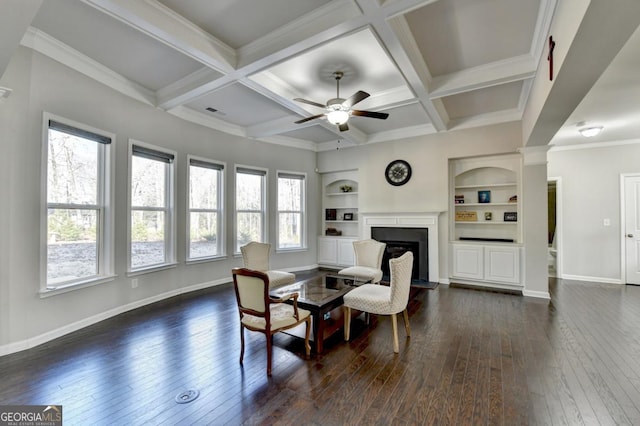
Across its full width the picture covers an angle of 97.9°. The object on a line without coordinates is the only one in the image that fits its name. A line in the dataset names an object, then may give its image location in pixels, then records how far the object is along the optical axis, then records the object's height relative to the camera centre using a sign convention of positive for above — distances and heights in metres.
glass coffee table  2.81 -0.92
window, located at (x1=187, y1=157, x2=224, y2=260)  4.99 +0.11
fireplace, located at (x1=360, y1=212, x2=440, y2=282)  5.45 -0.25
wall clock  5.85 +0.91
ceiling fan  3.40 +1.30
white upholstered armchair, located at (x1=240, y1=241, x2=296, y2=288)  4.21 -0.72
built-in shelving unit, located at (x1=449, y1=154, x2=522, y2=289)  4.98 -0.13
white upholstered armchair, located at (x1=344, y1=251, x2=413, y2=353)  2.79 -0.88
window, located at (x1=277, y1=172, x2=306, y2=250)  6.52 +0.13
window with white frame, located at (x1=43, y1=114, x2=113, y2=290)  3.07 +0.15
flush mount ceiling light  4.63 +1.39
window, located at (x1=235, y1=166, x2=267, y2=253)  5.77 +0.22
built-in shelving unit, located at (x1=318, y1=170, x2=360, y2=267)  6.76 -0.10
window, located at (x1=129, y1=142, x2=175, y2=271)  4.09 +0.13
